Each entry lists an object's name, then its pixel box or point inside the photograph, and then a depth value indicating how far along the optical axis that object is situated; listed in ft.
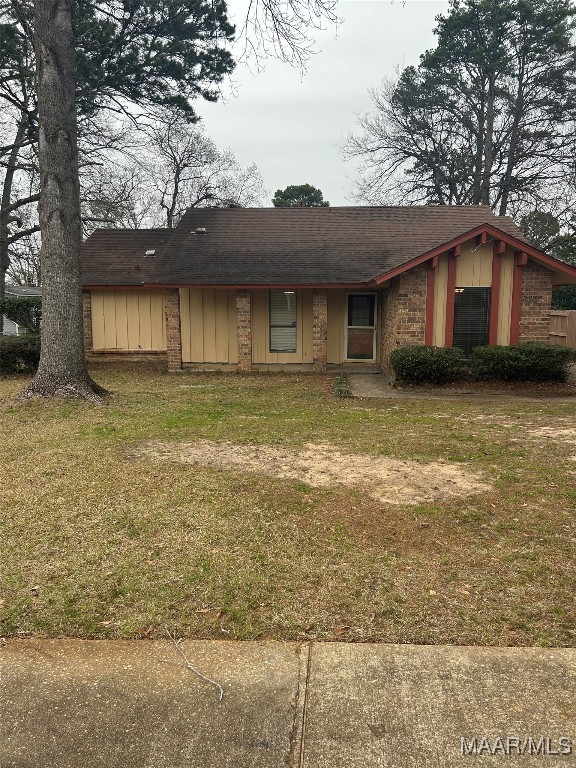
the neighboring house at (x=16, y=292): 110.67
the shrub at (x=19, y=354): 44.27
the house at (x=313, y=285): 40.24
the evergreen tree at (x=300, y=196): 158.71
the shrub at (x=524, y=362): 36.91
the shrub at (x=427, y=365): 37.65
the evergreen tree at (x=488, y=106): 78.79
